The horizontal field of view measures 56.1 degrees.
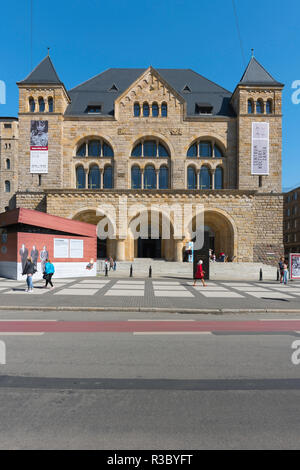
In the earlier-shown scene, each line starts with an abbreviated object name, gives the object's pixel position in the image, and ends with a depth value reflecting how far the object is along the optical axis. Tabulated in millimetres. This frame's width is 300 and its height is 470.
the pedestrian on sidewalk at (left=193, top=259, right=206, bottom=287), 15855
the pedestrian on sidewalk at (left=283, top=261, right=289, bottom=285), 17492
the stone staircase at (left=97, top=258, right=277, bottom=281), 22236
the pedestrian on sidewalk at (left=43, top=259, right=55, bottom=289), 13484
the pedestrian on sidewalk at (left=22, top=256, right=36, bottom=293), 12055
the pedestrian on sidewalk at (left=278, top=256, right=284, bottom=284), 18172
